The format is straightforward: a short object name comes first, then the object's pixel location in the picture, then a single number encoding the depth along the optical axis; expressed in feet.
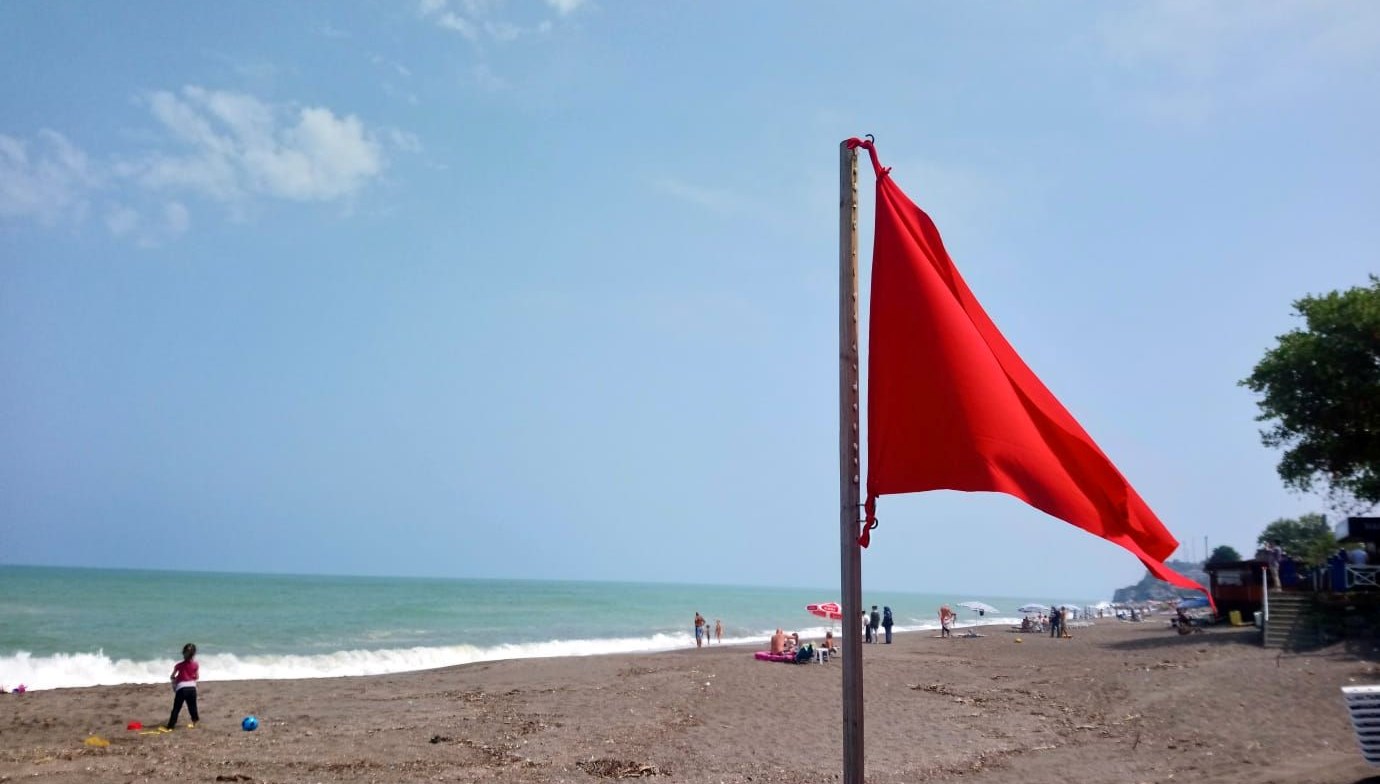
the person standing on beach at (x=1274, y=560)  104.22
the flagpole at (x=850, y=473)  13.64
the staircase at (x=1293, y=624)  80.28
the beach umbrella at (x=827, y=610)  106.22
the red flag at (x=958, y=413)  13.65
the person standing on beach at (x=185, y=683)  52.90
